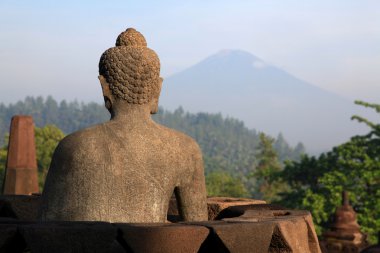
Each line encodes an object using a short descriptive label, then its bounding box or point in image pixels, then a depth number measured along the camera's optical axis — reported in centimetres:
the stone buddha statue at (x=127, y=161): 435
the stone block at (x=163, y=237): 369
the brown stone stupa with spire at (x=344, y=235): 2095
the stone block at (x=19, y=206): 593
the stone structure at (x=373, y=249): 1370
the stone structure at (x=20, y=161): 1402
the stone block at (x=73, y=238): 364
